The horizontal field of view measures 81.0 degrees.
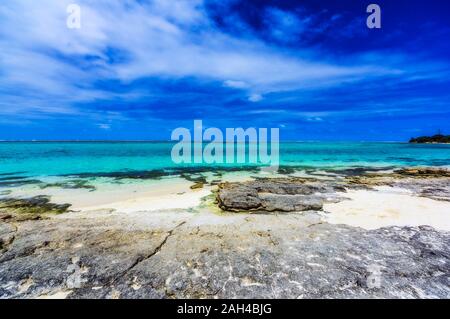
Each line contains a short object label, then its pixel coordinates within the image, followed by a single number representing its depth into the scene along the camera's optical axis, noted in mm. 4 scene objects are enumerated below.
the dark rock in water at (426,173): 17094
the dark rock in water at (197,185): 13766
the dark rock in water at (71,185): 14109
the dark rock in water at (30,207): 9067
